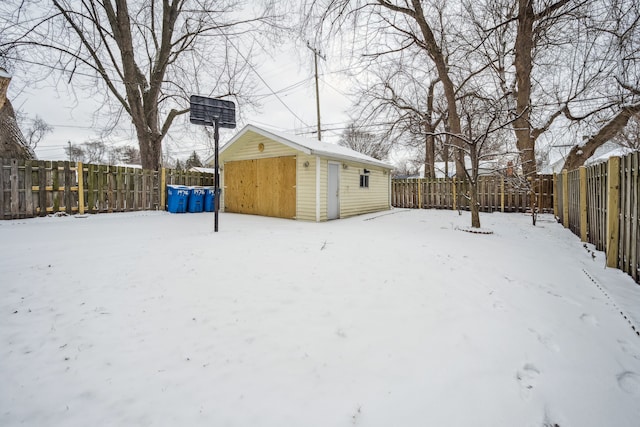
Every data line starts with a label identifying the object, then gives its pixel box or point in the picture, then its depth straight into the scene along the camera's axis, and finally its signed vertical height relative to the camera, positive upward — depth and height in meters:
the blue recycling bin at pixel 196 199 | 10.77 +0.30
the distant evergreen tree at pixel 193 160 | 39.88 +6.82
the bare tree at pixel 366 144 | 18.77 +5.57
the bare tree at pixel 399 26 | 8.12 +5.83
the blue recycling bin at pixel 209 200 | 11.20 +0.28
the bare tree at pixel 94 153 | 44.88 +8.86
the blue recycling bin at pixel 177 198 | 10.41 +0.35
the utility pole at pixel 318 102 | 17.77 +6.64
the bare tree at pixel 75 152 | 42.38 +8.71
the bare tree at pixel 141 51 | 9.92 +6.37
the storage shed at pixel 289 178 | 8.96 +1.02
